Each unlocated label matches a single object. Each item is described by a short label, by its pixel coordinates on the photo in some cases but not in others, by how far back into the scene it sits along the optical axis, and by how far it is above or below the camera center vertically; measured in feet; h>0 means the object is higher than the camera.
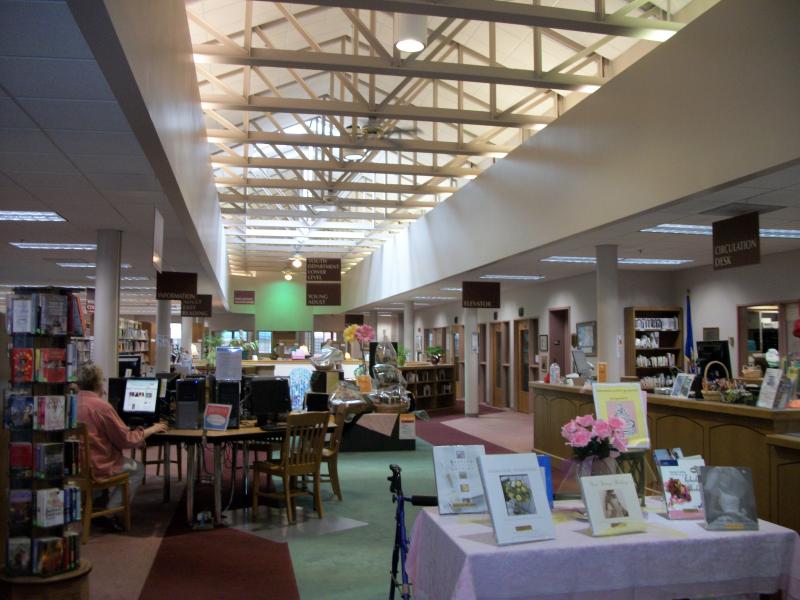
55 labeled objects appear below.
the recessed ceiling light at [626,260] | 34.86 +3.91
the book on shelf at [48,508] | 12.30 -3.00
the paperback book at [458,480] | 10.32 -2.13
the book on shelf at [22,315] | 12.78 +0.39
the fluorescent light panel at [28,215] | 25.17 +4.42
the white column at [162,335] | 46.52 +0.11
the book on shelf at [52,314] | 13.05 +0.42
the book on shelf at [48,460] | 12.42 -2.20
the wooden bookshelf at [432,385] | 53.83 -3.84
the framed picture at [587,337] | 43.16 -0.03
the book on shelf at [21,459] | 12.37 -2.15
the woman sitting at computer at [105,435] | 19.02 -2.68
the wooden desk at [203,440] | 19.89 -2.97
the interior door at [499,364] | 58.85 -2.36
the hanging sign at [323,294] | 55.52 +3.40
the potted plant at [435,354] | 57.24 -1.43
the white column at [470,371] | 50.06 -2.46
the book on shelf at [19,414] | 12.40 -1.36
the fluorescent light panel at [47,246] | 33.02 +4.34
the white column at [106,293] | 28.43 +1.76
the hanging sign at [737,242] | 20.76 +2.90
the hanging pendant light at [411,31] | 20.21 +8.82
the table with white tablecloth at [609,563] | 8.68 -2.93
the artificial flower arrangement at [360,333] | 34.63 +0.18
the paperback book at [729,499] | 9.73 -2.28
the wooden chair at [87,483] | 18.16 -3.91
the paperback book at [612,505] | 9.39 -2.29
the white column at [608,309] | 28.43 +1.14
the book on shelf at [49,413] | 12.45 -1.36
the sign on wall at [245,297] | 83.61 +4.73
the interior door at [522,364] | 54.37 -2.10
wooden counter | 17.78 -2.74
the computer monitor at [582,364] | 31.19 -1.24
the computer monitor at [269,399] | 21.79 -1.94
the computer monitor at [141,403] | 22.17 -2.11
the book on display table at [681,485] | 10.30 -2.22
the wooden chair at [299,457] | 20.29 -3.58
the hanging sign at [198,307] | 47.55 +2.10
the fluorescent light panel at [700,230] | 25.54 +4.01
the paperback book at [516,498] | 9.03 -2.13
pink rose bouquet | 10.19 -1.47
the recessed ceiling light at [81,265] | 41.60 +4.27
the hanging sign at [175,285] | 39.19 +2.88
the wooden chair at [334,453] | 22.96 -3.81
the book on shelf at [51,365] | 12.72 -0.52
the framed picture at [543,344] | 49.49 -0.52
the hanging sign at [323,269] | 54.29 +5.25
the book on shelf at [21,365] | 12.58 -0.51
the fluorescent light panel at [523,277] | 45.01 +3.83
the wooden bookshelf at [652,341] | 40.91 -0.26
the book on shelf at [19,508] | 12.38 -3.02
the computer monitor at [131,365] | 31.53 -1.29
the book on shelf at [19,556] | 12.23 -3.83
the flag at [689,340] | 38.29 -0.19
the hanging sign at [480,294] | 43.55 +2.65
